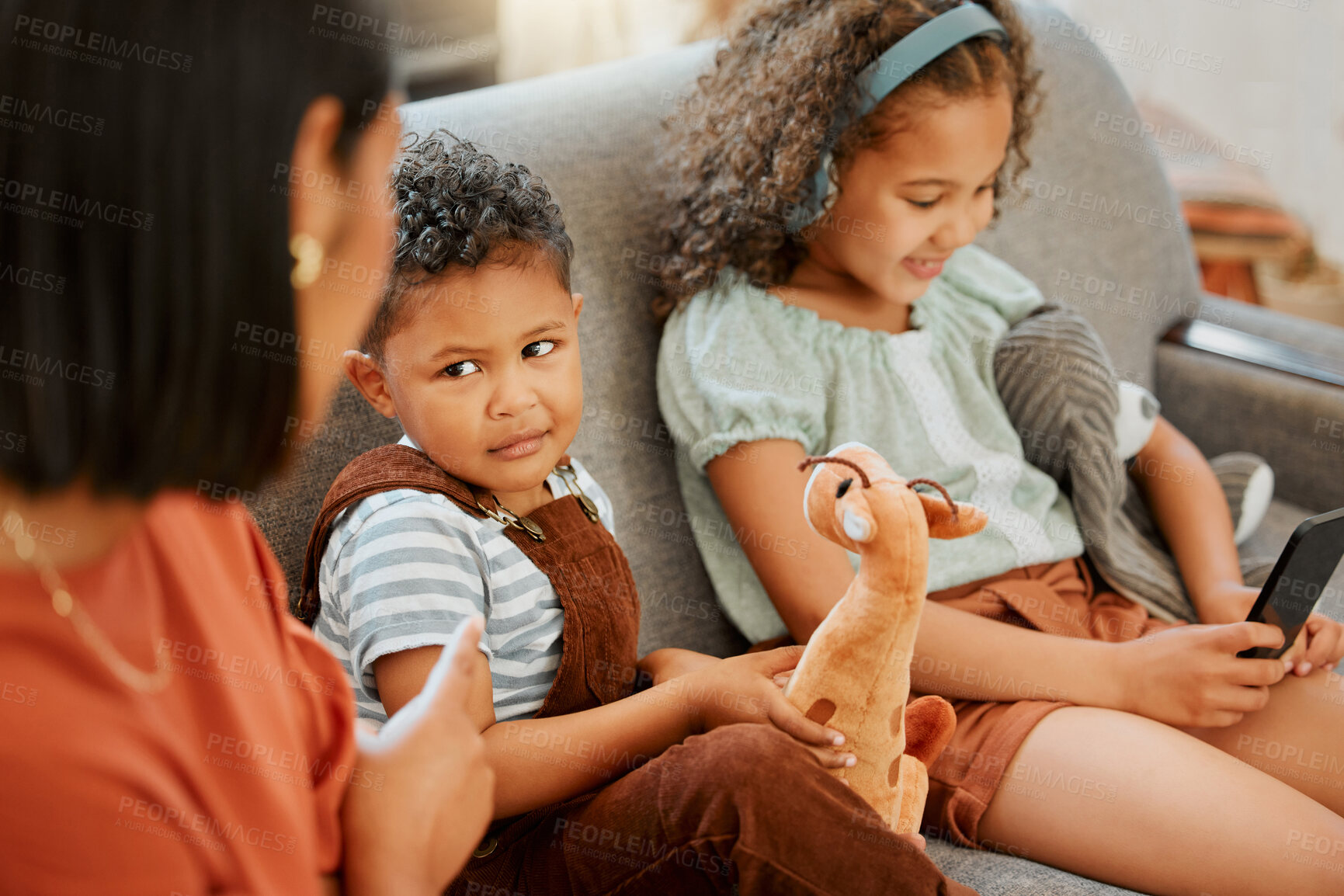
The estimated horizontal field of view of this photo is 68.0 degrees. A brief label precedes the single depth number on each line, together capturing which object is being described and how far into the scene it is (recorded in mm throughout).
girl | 875
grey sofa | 1013
